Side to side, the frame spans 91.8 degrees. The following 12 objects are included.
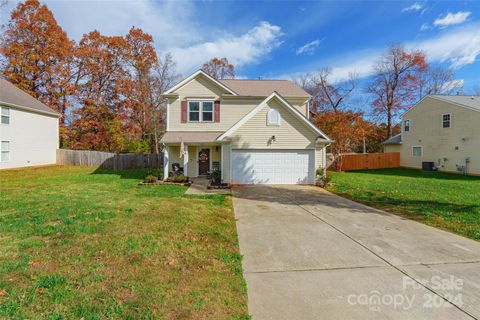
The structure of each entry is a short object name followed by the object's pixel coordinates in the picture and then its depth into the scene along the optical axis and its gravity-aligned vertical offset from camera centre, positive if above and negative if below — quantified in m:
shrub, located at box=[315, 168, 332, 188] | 12.74 -0.89
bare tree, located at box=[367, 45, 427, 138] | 31.12 +10.81
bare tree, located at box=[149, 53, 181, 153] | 26.92 +8.18
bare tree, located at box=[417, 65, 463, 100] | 32.67 +11.29
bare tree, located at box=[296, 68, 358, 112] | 32.41 +9.33
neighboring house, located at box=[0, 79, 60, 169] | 17.52 +2.61
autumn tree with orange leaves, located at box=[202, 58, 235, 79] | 33.91 +13.86
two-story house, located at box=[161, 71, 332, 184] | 12.95 +1.46
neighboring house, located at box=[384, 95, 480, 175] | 18.59 +2.53
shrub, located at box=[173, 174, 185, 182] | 13.22 -0.94
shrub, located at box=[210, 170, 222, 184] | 12.96 -0.80
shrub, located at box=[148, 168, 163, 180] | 13.74 -0.68
